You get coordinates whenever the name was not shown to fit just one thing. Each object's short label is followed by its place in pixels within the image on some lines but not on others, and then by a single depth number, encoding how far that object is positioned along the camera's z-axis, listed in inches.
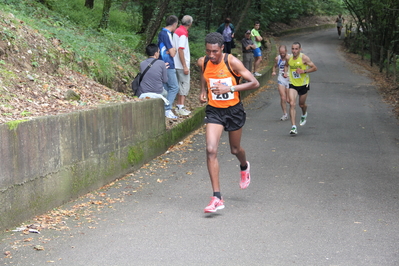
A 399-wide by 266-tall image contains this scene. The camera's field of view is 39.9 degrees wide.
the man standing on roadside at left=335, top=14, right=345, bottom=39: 1728.6
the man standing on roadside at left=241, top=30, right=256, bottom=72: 766.5
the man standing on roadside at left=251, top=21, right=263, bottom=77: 797.9
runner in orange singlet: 257.4
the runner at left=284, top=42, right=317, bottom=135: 480.1
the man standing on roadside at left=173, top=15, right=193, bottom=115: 456.4
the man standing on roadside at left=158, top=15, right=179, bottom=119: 450.3
